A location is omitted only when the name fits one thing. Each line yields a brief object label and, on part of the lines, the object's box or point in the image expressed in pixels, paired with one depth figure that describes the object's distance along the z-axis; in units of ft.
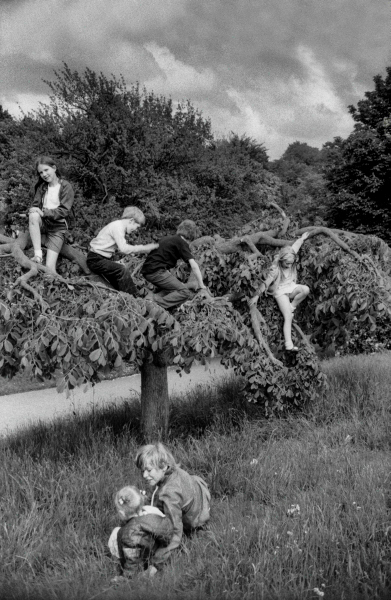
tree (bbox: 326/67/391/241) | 55.21
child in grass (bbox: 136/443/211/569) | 11.69
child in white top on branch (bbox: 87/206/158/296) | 16.90
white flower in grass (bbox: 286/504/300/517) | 13.05
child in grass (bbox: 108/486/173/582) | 11.23
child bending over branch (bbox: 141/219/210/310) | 17.80
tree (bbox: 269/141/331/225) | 71.88
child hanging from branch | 19.99
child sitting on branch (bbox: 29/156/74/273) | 16.87
